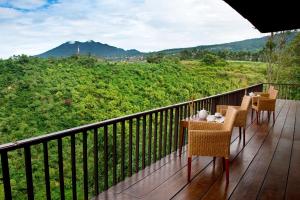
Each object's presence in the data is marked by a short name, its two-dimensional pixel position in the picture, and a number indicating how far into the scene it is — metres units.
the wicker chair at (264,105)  6.73
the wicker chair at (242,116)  4.80
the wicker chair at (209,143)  3.19
